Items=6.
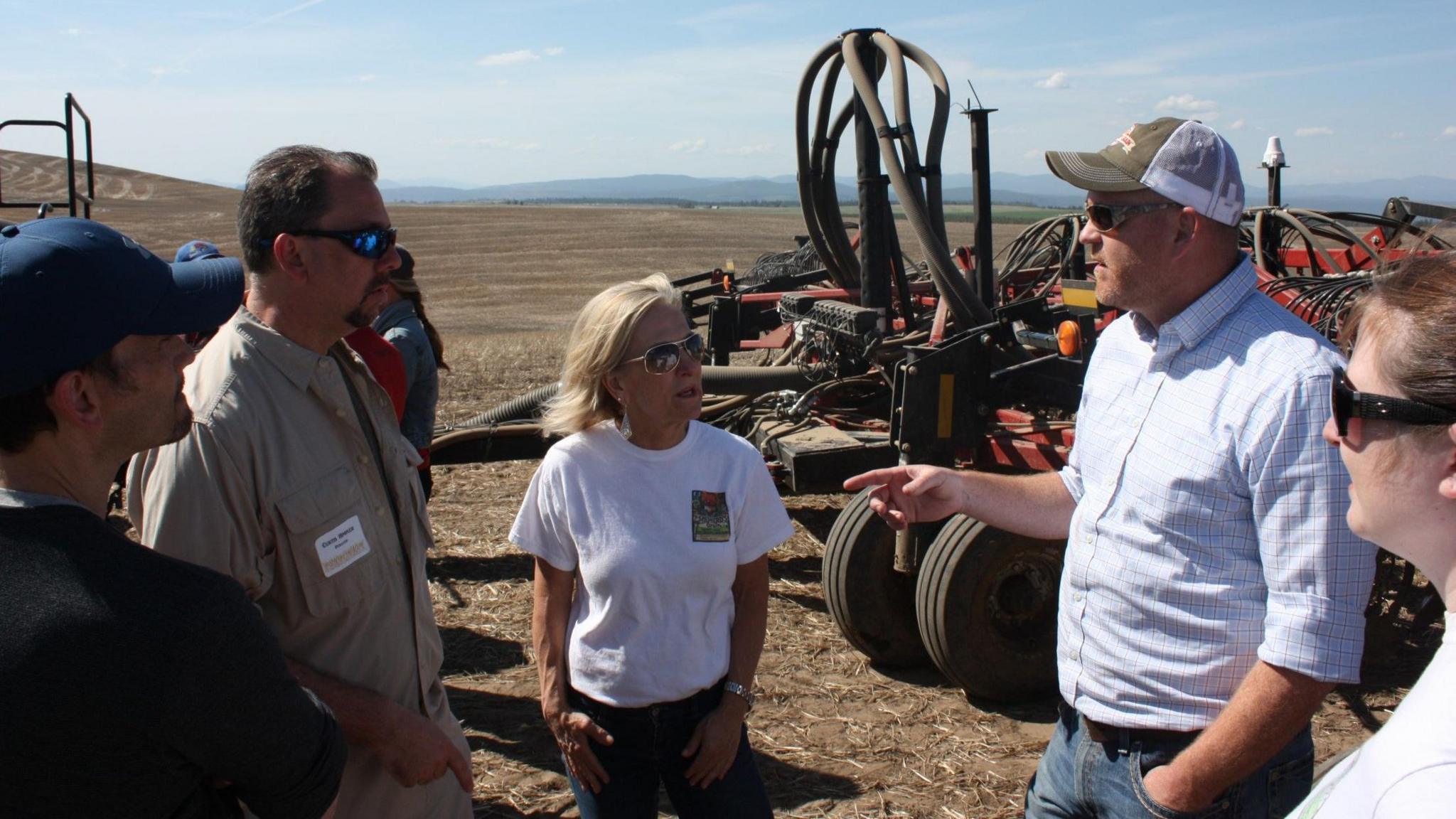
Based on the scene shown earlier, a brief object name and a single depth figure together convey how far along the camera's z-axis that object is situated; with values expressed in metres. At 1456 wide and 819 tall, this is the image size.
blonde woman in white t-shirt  2.38
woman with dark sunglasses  1.02
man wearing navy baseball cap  1.36
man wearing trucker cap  1.79
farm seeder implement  4.54
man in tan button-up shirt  1.92
